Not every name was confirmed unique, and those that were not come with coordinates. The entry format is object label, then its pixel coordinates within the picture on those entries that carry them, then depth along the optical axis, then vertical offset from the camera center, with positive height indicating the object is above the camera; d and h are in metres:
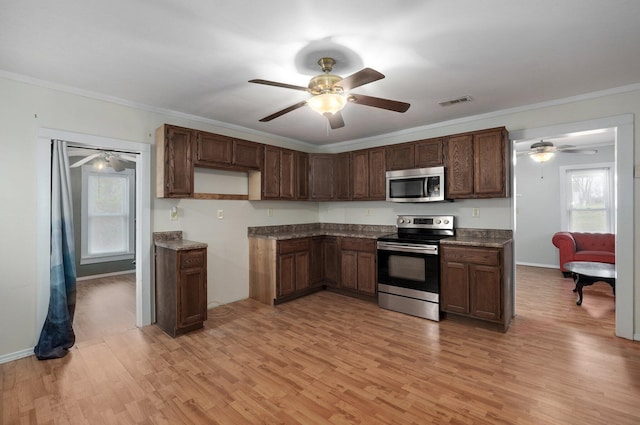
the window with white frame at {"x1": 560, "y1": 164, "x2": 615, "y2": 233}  5.84 +0.24
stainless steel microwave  3.85 +0.35
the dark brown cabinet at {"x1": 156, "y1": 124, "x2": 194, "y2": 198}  3.32 +0.57
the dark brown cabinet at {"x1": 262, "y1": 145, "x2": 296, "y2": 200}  4.37 +0.57
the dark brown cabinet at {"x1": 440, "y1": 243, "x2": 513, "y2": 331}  3.17 -0.82
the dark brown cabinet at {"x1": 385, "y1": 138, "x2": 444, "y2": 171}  3.89 +0.78
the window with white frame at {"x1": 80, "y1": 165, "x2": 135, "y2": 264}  5.67 -0.08
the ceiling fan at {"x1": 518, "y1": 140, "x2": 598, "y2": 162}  4.88 +1.03
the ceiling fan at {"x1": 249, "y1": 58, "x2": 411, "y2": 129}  2.15 +0.90
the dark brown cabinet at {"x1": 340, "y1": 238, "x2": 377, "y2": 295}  4.20 -0.81
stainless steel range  3.56 -0.74
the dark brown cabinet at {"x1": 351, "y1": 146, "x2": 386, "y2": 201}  4.46 +0.57
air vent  3.24 +1.24
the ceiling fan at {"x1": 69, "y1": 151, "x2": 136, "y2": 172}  5.17 +0.91
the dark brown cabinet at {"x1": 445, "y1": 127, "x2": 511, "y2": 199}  3.41 +0.56
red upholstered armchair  5.29 -0.69
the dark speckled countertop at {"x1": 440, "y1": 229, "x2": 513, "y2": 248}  3.27 -0.35
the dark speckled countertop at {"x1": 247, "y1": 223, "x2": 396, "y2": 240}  4.36 -0.34
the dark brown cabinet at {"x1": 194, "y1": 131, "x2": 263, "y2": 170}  3.62 +0.78
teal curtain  2.76 -0.57
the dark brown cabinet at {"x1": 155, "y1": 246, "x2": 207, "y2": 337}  3.11 -0.86
